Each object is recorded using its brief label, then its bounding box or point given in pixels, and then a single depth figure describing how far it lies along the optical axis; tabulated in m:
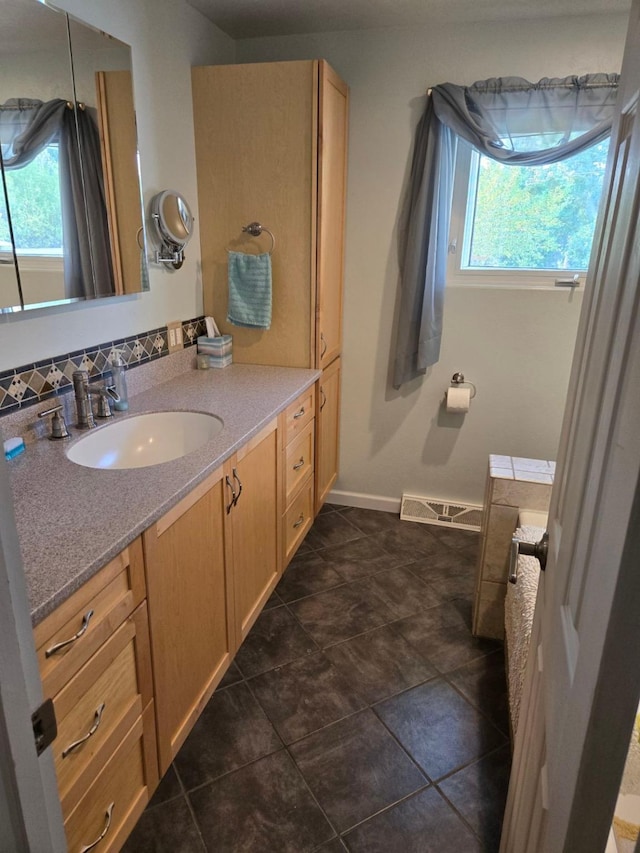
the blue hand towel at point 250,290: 2.53
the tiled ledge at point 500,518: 2.10
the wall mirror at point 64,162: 1.52
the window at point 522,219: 2.60
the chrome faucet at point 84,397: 1.76
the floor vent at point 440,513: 3.12
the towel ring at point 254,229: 2.51
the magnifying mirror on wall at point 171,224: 2.18
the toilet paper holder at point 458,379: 2.95
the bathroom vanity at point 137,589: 1.09
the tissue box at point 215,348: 2.57
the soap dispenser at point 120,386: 1.95
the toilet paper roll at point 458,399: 2.90
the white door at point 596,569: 0.51
